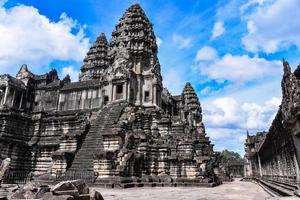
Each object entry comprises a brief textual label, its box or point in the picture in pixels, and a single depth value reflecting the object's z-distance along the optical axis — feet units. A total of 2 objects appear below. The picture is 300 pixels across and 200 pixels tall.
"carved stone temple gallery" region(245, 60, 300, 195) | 29.53
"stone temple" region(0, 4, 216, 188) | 73.67
